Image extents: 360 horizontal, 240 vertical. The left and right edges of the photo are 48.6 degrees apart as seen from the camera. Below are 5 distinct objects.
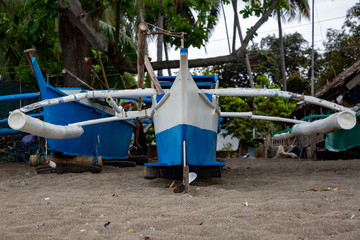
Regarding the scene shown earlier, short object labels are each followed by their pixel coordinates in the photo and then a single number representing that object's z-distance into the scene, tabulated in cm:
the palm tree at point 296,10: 1940
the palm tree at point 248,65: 1783
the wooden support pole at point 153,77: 501
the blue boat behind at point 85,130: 620
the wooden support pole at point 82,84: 738
